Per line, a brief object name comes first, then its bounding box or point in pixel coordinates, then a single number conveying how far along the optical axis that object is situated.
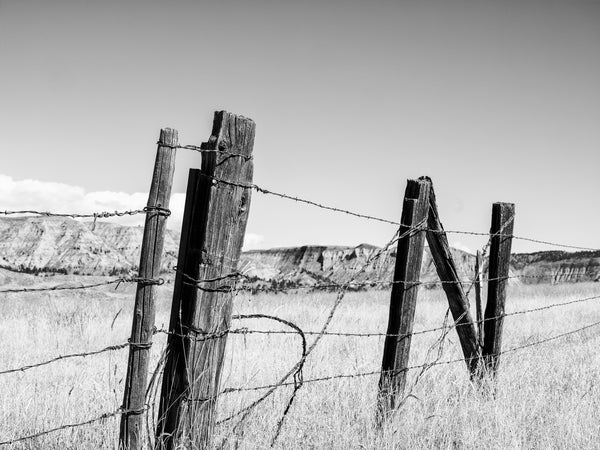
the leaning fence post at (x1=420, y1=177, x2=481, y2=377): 4.97
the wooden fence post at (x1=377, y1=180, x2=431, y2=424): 4.59
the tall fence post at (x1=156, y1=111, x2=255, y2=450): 3.11
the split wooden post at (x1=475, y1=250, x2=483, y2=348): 5.83
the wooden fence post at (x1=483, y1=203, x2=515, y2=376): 5.83
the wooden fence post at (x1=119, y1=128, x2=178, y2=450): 2.97
